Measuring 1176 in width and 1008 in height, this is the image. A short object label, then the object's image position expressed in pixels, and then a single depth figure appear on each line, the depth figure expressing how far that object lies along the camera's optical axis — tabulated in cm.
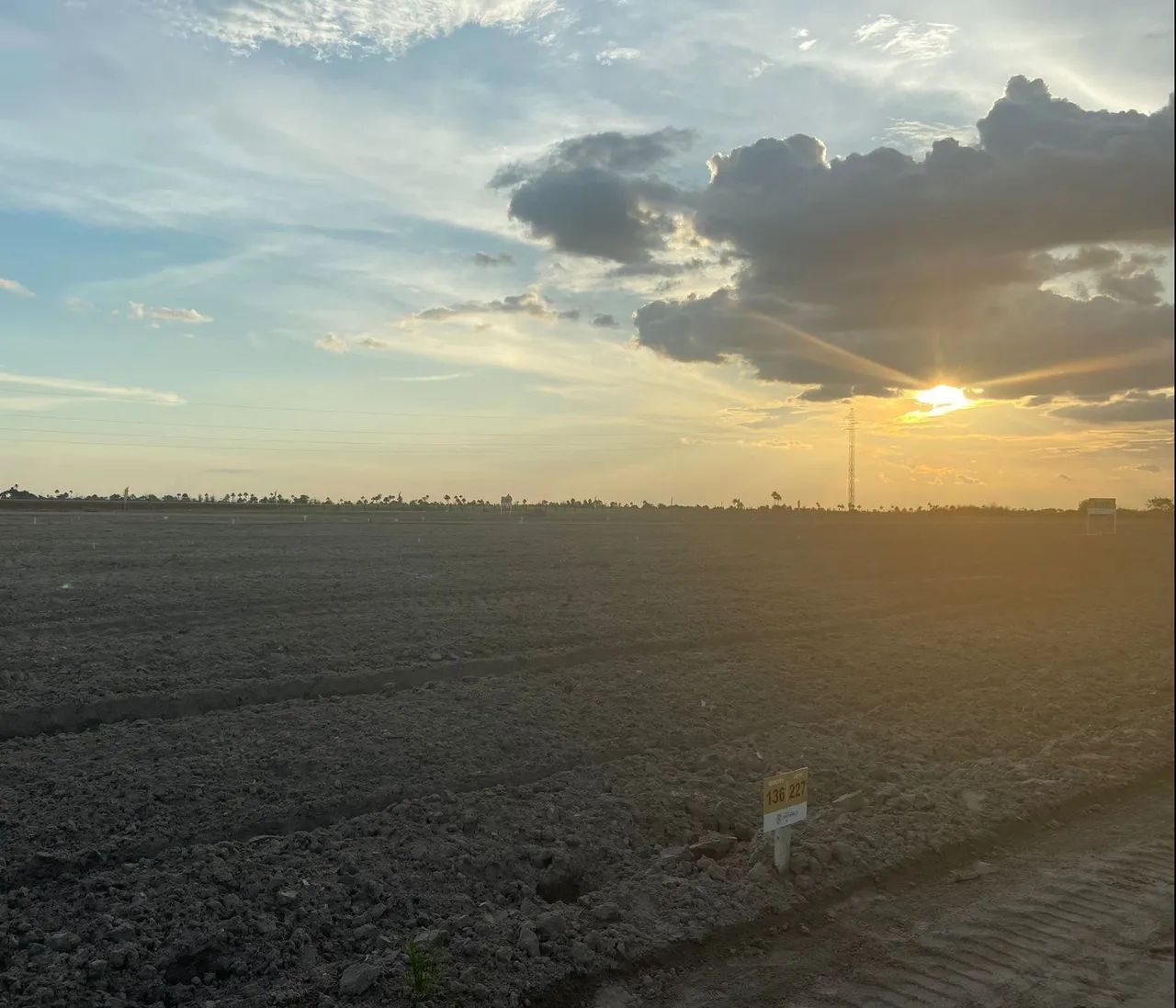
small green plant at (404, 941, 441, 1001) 618
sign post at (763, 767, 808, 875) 761
